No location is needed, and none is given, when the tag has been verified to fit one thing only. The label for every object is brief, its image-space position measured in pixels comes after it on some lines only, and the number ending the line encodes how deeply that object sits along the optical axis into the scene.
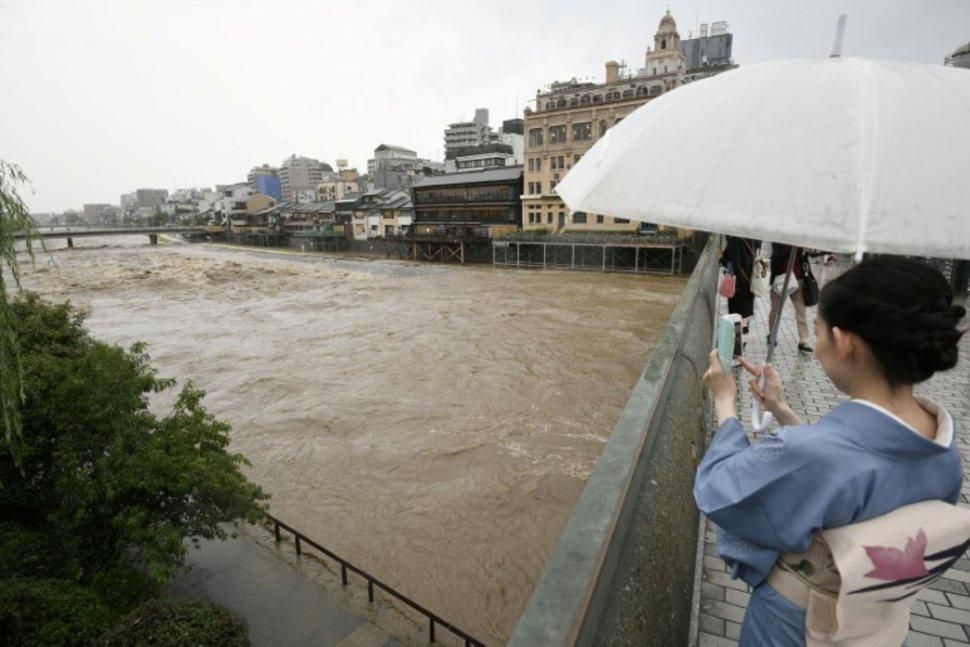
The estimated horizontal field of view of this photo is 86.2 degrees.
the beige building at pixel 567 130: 39.97
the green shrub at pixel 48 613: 4.98
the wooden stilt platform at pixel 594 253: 34.84
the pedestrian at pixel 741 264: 6.36
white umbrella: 1.64
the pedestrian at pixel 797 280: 6.61
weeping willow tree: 4.61
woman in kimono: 1.28
